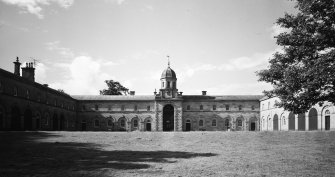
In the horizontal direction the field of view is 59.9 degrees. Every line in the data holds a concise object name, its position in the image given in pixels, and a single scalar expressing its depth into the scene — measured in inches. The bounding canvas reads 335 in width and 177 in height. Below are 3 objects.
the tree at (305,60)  623.8
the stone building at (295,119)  1487.5
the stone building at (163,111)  2268.7
